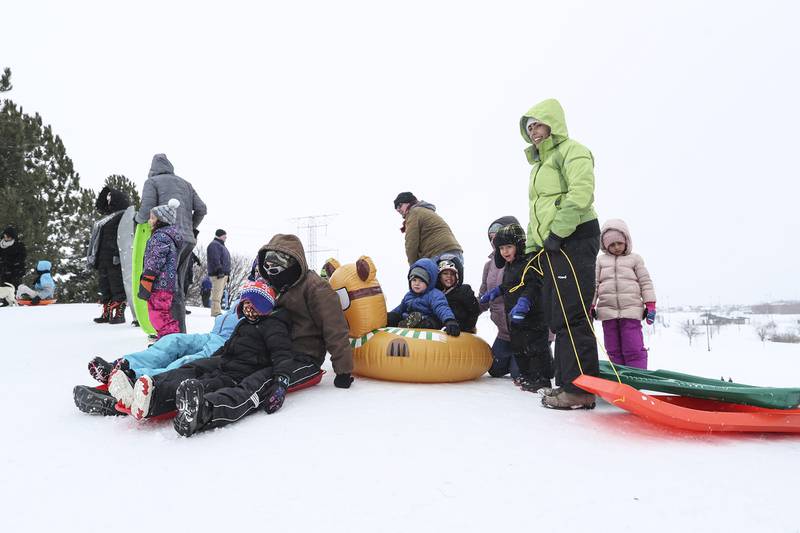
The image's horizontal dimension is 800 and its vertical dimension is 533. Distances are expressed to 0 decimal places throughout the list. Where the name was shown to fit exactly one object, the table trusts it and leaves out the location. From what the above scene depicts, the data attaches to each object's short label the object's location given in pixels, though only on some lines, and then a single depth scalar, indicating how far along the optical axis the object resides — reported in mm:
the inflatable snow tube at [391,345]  3492
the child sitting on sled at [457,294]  4141
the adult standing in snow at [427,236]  4754
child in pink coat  3725
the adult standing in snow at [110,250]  6129
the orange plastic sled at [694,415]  2254
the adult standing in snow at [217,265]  9523
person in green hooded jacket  2734
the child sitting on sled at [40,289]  10758
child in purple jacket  4093
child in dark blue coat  3973
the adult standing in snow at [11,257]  9578
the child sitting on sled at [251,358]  2574
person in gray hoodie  4797
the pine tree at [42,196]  12992
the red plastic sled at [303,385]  2544
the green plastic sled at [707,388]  2262
